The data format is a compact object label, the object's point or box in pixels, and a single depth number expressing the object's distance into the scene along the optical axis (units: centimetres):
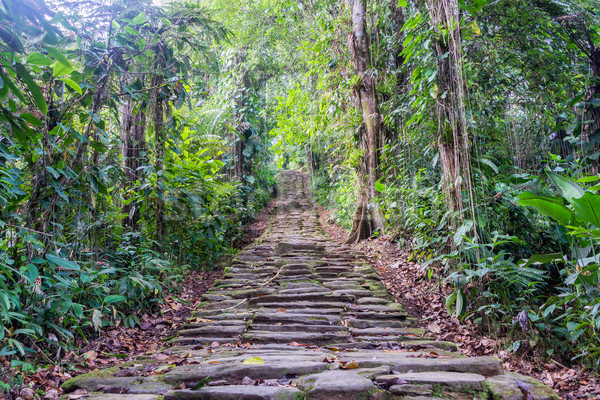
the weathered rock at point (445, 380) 212
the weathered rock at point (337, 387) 200
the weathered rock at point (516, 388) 205
